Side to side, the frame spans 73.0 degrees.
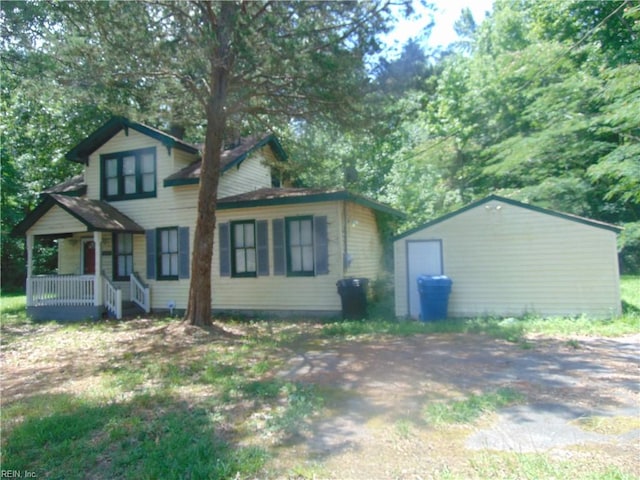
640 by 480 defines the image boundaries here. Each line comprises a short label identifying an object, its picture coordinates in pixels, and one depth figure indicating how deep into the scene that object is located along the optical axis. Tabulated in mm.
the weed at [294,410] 4148
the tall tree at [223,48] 8031
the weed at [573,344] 7035
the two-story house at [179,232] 11562
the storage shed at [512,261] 9008
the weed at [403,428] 3895
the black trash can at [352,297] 10617
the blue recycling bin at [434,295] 9609
